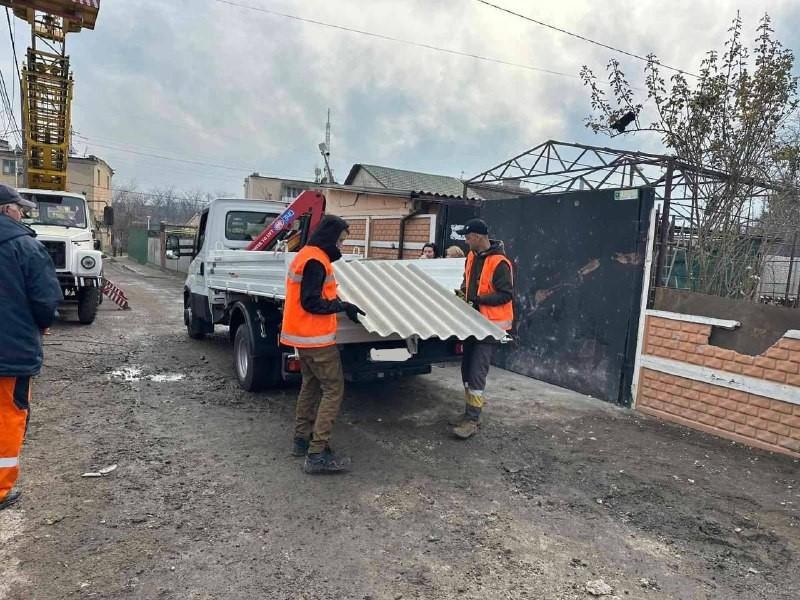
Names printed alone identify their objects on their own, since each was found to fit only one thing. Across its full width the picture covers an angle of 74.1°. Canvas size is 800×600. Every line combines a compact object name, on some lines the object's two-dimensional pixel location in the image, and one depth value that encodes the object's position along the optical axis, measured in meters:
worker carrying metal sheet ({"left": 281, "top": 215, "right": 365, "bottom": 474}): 3.68
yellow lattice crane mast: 12.02
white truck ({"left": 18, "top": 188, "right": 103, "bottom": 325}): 9.30
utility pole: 26.99
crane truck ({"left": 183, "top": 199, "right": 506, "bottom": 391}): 4.28
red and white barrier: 12.27
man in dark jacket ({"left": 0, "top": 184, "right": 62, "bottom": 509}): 3.03
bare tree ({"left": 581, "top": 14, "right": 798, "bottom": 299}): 5.78
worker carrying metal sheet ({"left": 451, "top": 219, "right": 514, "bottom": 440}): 4.64
